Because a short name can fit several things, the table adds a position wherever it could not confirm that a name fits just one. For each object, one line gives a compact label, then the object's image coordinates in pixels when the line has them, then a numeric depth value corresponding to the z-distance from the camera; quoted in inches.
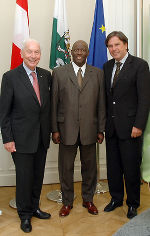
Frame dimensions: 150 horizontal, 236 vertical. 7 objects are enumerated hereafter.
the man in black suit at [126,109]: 104.9
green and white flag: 134.7
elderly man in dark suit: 100.5
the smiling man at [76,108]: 110.3
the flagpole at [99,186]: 142.3
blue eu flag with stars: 137.8
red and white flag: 127.6
